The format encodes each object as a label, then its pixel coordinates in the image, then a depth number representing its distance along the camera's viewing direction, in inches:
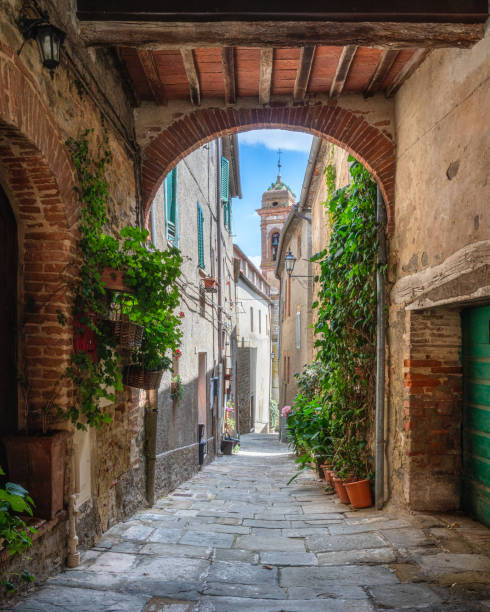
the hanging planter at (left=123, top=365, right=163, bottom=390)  176.6
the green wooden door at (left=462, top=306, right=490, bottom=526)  166.9
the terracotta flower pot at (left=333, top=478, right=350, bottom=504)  219.8
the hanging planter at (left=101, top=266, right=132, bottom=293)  147.6
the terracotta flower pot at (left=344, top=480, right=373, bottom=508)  208.8
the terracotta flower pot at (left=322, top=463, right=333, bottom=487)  249.8
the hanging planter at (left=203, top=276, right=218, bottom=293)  385.7
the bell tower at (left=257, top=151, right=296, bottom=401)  1302.9
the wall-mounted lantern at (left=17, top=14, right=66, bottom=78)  108.1
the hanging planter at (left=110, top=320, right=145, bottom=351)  152.9
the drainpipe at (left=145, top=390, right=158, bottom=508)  217.2
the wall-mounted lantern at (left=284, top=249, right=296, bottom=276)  480.1
